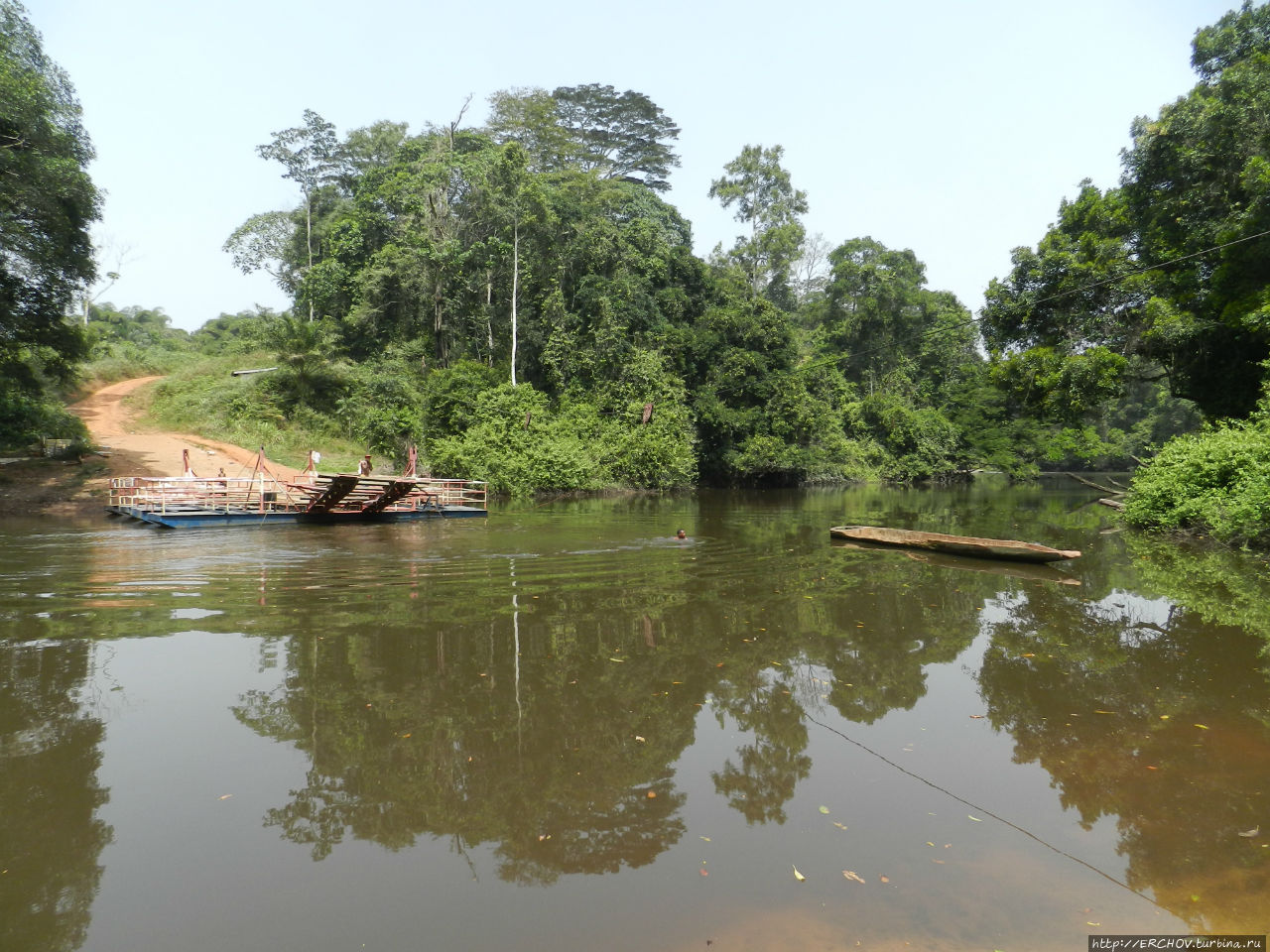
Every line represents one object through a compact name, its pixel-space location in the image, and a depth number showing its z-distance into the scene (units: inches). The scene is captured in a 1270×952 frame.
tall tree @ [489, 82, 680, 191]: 2032.5
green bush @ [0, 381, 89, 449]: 949.8
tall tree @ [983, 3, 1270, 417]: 752.3
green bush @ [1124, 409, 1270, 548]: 544.4
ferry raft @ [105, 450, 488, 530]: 714.2
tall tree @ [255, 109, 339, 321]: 1717.5
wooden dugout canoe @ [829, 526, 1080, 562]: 512.4
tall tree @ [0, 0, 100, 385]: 790.5
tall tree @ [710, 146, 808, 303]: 1829.5
